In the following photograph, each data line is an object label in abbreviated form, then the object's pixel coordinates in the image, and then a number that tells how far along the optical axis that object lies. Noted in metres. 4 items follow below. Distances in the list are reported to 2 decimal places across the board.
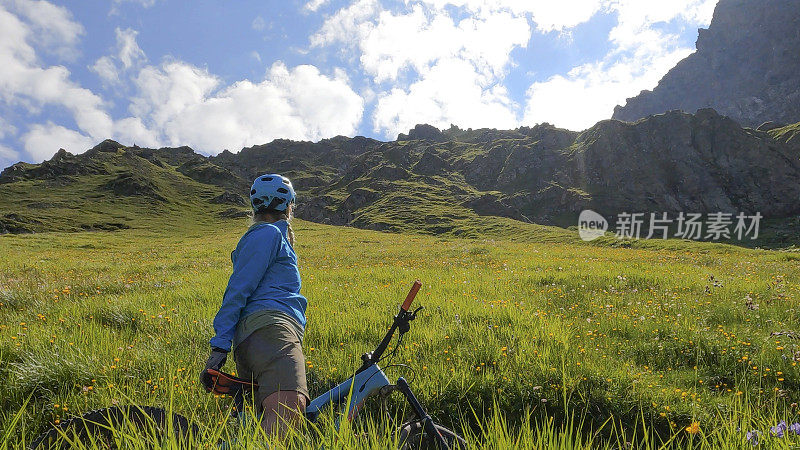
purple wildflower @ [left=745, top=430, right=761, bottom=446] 2.75
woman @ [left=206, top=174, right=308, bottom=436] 3.41
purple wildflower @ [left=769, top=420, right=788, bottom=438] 2.65
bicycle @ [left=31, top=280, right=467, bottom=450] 2.78
